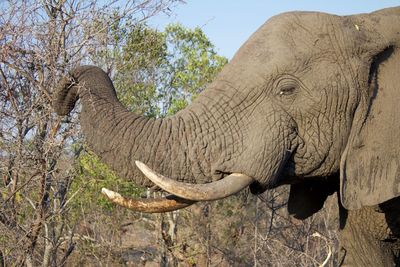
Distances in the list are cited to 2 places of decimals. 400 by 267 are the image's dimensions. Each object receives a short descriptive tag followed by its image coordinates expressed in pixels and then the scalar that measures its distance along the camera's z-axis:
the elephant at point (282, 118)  7.43
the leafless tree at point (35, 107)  8.24
